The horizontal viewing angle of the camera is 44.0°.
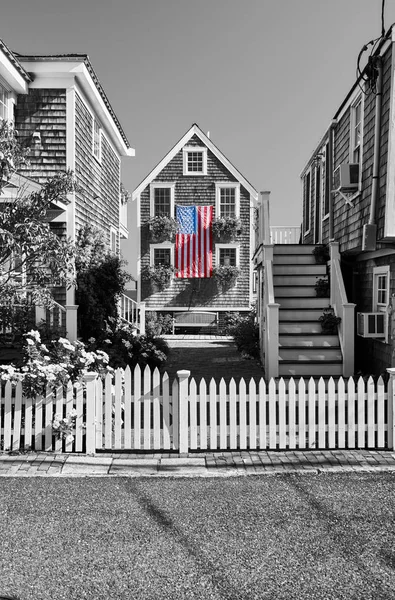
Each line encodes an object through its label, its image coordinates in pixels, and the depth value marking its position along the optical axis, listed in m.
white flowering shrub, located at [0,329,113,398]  5.82
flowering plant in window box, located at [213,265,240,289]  23.45
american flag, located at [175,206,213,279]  23.77
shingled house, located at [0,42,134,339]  11.17
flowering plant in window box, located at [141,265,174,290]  23.50
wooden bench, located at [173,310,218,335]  23.53
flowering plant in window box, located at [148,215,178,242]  23.50
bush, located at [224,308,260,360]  12.52
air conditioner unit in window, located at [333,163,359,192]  10.03
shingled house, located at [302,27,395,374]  8.40
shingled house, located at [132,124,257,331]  23.77
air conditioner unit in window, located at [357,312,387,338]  9.16
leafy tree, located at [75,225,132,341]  11.84
